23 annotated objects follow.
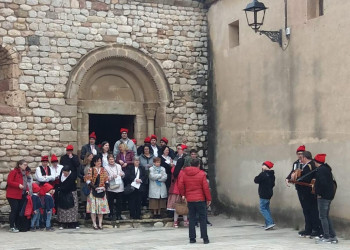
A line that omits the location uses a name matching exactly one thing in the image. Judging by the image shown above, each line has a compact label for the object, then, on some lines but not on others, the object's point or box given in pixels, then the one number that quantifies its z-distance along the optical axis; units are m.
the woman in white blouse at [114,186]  13.73
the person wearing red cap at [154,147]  14.69
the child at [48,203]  13.23
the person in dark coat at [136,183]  14.02
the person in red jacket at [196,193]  10.91
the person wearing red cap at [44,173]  13.53
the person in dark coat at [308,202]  11.46
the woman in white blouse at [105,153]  14.02
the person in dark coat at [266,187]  12.77
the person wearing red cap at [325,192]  10.71
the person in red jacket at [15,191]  13.05
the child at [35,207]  13.10
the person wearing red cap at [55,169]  13.68
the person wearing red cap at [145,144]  14.73
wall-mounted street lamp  12.84
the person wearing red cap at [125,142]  14.68
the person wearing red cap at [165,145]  14.65
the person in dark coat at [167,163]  14.34
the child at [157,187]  14.01
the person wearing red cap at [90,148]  14.26
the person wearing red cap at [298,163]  11.91
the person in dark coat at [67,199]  13.43
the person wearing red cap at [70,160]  13.95
